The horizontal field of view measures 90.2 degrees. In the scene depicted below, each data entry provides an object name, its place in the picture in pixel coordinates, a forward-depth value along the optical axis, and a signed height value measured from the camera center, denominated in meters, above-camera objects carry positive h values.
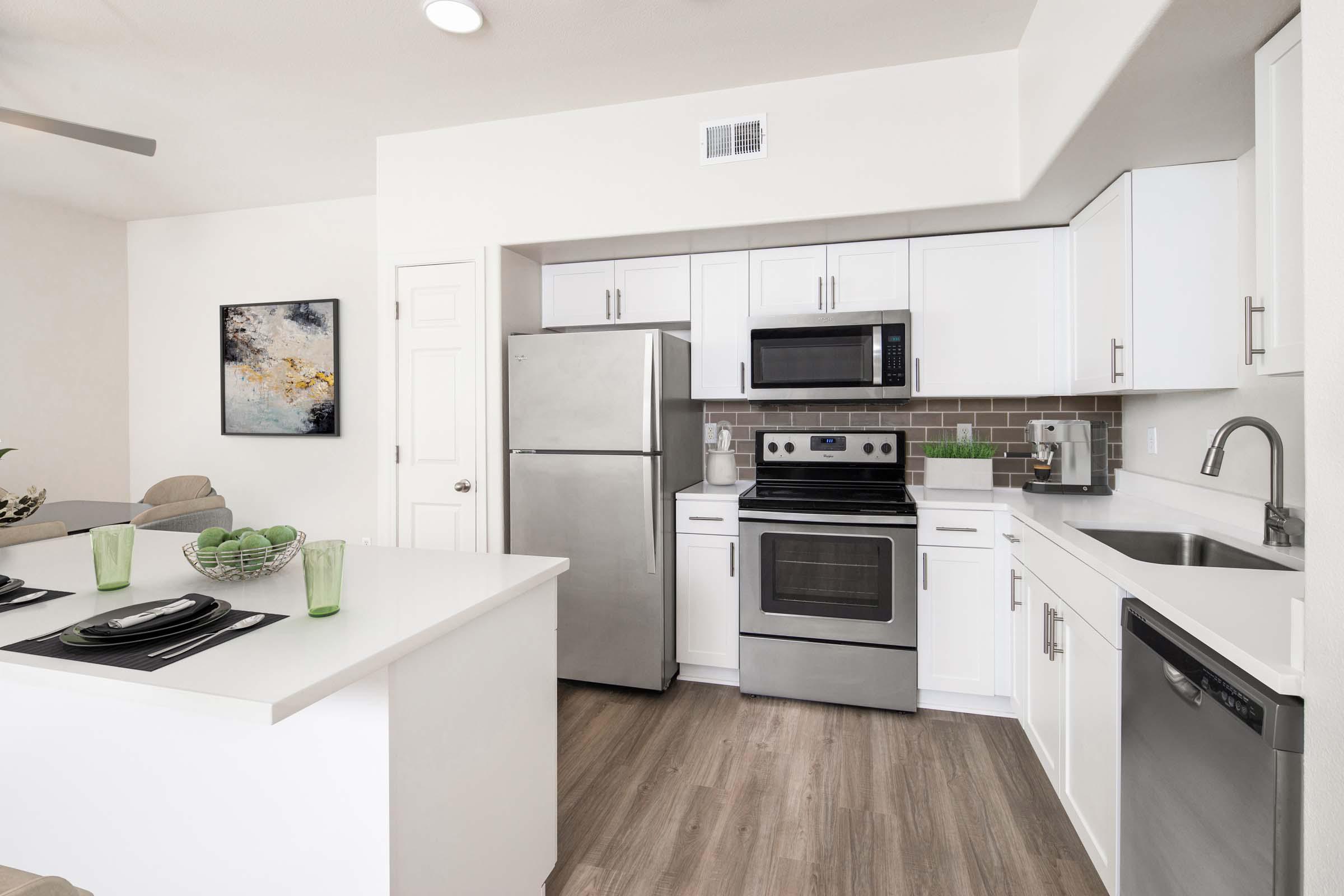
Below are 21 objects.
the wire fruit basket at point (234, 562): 1.47 -0.27
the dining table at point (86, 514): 3.19 -0.37
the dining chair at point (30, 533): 2.22 -0.32
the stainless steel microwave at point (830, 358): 3.04 +0.37
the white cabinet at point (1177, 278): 2.17 +0.52
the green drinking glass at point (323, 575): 1.27 -0.26
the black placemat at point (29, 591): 1.39 -0.33
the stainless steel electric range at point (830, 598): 2.81 -0.70
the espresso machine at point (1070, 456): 2.90 -0.09
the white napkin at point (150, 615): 1.14 -0.31
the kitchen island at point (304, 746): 1.09 -0.61
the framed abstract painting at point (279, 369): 4.47 +0.49
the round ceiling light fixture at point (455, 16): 2.28 +1.48
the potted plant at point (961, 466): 3.12 -0.14
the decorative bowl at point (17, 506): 2.16 -0.22
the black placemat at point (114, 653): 1.05 -0.34
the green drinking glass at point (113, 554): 1.45 -0.25
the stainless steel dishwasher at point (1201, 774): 0.97 -0.59
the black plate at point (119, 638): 1.10 -0.33
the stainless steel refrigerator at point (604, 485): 3.01 -0.22
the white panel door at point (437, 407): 3.31 +0.16
